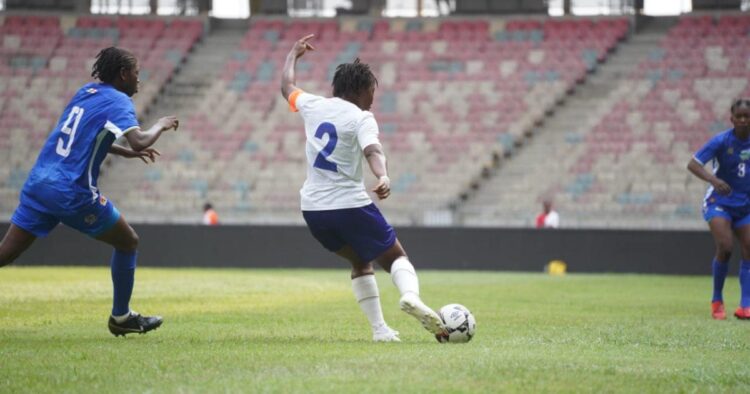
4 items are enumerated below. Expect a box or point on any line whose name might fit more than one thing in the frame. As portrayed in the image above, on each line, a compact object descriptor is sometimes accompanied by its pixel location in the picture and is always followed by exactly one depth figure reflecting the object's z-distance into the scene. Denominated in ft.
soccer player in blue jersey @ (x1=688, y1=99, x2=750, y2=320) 90.02
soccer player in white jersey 62.13
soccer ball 62.95
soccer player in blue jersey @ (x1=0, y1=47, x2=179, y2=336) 62.64
